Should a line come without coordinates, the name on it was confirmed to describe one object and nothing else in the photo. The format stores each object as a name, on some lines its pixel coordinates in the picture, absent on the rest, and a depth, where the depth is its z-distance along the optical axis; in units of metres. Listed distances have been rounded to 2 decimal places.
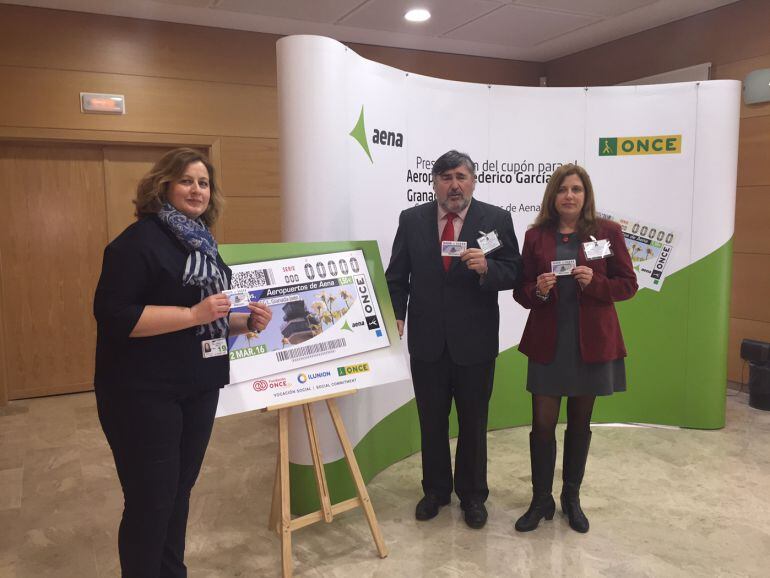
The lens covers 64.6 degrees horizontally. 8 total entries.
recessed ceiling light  4.87
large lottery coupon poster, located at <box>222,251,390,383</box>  2.22
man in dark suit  2.63
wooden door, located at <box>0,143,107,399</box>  4.75
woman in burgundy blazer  2.51
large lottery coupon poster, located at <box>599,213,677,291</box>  3.81
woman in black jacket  1.64
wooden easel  2.30
